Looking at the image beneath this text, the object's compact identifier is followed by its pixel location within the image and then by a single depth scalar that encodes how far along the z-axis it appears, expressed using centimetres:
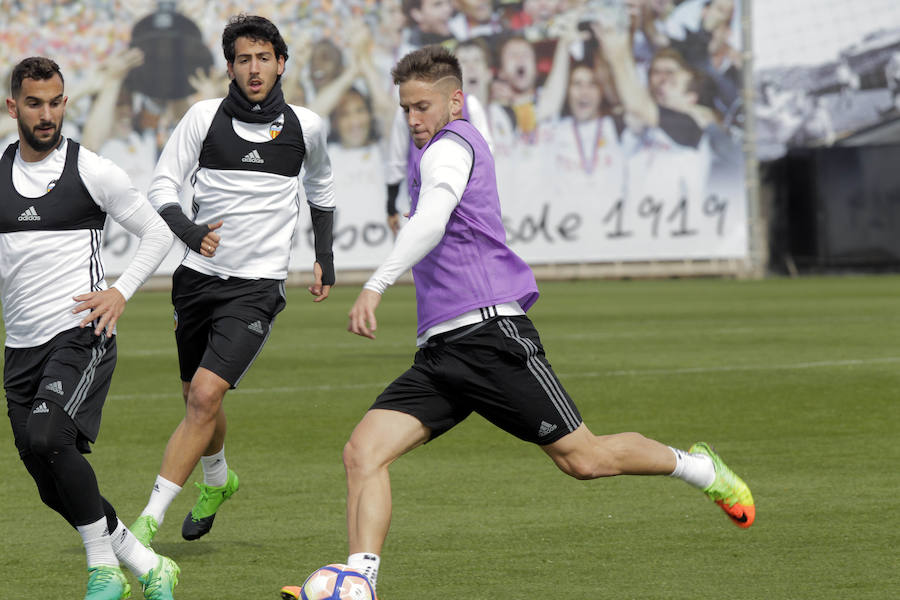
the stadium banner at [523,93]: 7094
